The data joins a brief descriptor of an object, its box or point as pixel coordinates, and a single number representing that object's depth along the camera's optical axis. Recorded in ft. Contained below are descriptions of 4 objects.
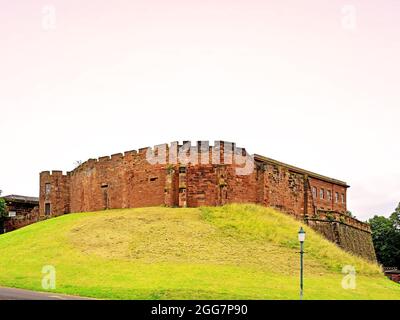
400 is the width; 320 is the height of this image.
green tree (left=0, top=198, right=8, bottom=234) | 238.23
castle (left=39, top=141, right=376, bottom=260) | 155.02
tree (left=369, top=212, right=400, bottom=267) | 292.40
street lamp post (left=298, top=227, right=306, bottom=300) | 82.79
